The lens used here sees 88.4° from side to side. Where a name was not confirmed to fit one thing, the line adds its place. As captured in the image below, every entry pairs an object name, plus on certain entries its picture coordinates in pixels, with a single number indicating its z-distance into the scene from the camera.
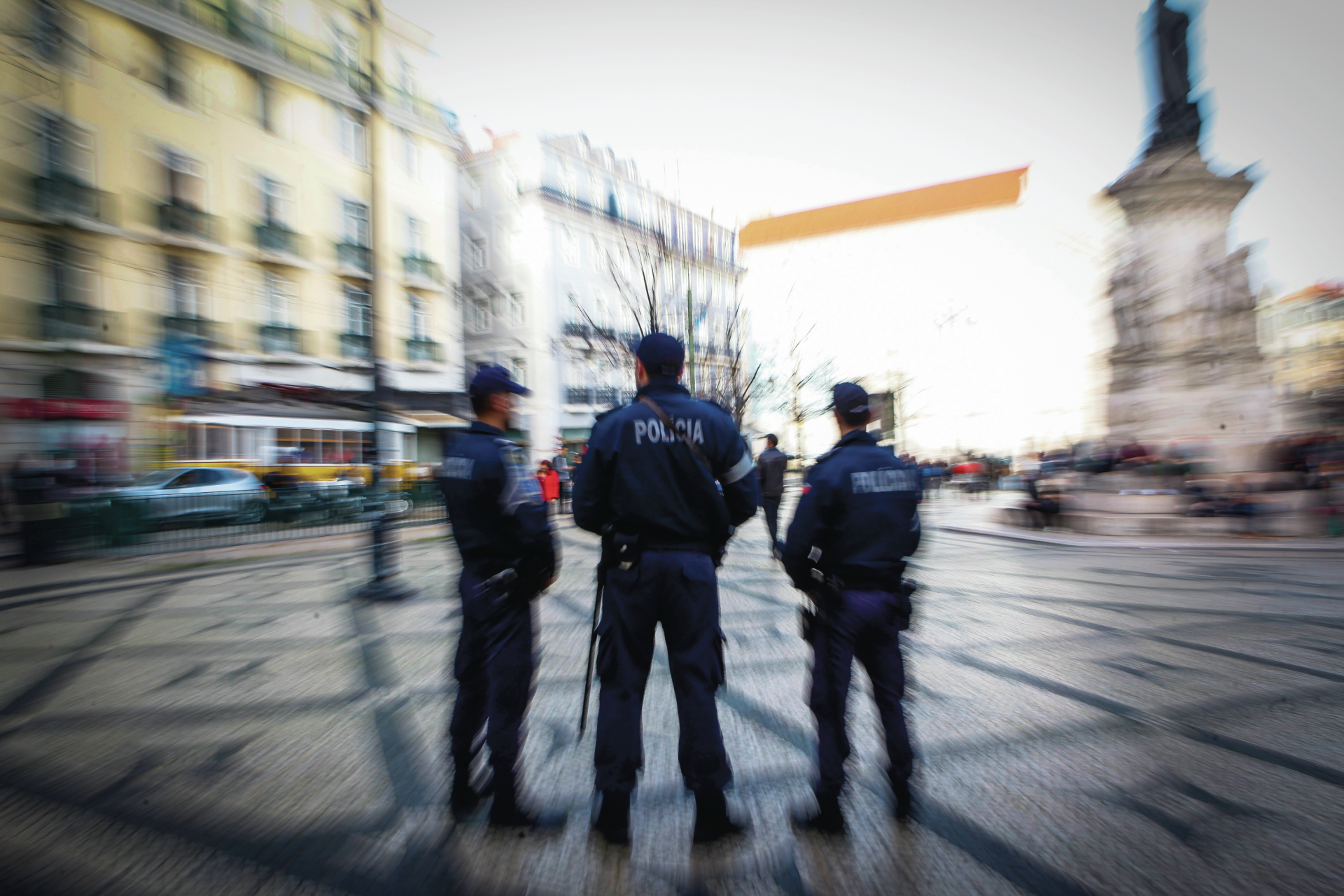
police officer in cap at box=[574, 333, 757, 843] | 2.38
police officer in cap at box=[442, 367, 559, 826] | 2.54
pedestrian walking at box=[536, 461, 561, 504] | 17.37
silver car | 11.43
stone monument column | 12.73
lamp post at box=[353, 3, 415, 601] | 7.26
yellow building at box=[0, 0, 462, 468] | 11.40
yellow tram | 18.25
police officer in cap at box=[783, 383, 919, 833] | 2.51
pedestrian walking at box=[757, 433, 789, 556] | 9.74
